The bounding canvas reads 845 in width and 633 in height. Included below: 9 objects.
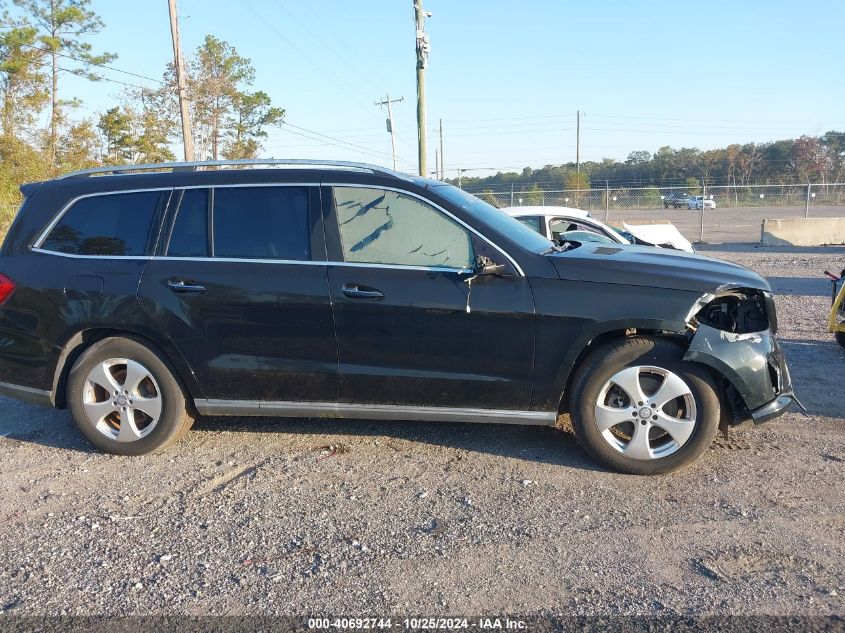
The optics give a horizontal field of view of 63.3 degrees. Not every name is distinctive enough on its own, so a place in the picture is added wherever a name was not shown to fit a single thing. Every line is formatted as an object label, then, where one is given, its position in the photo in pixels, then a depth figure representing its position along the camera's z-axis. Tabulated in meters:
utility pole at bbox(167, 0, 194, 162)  21.52
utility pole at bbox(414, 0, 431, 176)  20.47
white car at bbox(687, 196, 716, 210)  39.72
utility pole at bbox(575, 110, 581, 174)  61.76
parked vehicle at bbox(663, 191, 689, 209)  38.97
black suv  3.98
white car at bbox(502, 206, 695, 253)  9.09
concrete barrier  19.95
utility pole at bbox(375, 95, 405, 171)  34.20
